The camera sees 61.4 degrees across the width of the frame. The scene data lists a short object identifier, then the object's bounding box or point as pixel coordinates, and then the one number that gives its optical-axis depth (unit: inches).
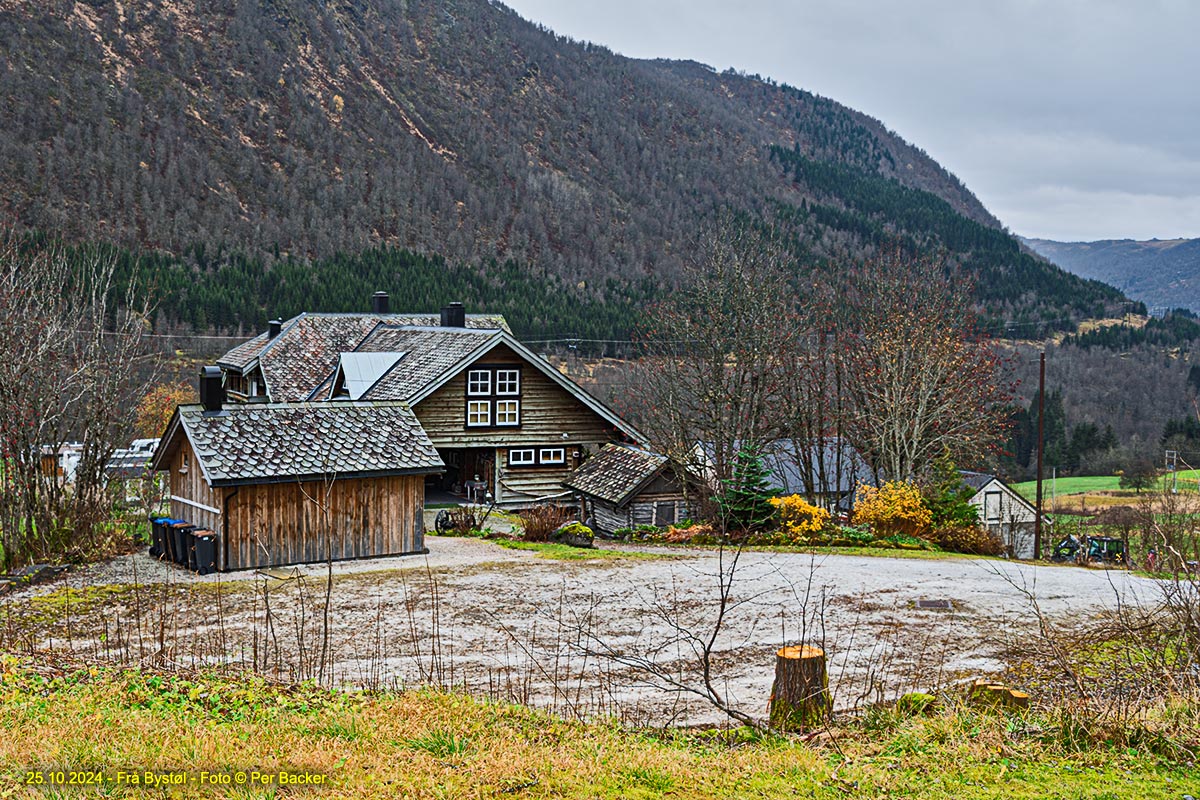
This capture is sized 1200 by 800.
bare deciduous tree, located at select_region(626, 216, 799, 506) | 1219.9
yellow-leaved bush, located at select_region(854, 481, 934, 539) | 1051.9
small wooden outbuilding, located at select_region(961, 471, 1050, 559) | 1662.2
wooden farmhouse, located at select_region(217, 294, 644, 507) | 1240.2
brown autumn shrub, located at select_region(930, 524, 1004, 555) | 1021.8
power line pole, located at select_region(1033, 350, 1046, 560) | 1155.9
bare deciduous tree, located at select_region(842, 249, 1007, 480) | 1267.2
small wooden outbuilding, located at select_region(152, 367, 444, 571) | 758.5
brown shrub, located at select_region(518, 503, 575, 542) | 960.9
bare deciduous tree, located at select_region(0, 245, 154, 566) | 713.0
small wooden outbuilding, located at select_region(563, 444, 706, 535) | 1136.8
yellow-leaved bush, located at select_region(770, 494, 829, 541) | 976.3
